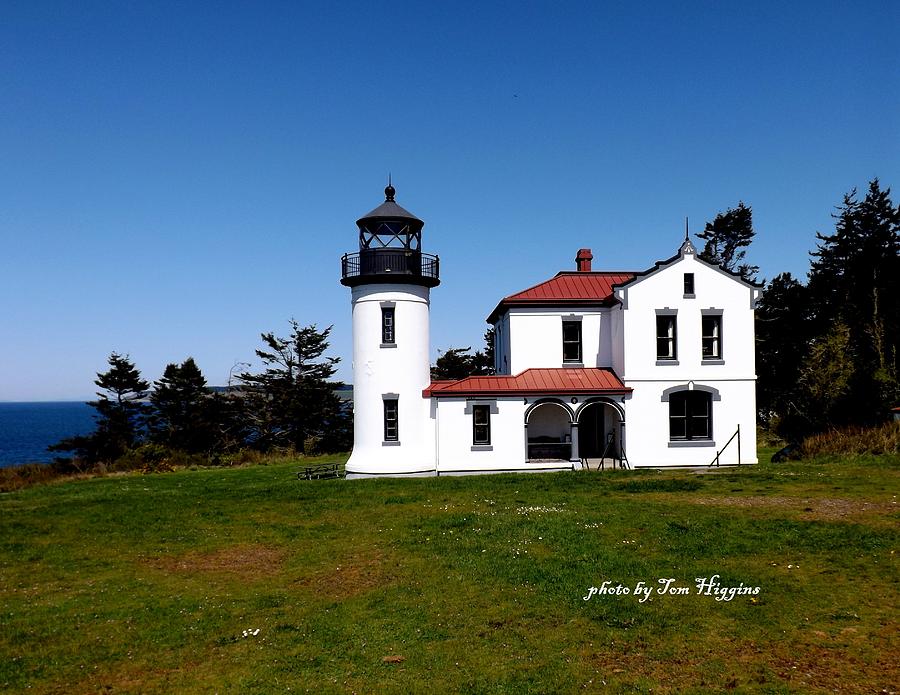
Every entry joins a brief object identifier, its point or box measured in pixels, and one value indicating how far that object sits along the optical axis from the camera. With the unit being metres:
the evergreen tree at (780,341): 47.78
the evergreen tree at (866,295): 33.81
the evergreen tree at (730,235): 54.69
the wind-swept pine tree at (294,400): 49.97
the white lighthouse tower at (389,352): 25.91
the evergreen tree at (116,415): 47.09
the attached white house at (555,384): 25.98
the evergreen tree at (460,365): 55.56
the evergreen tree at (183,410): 48.00
